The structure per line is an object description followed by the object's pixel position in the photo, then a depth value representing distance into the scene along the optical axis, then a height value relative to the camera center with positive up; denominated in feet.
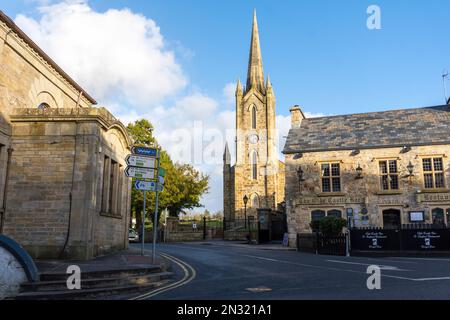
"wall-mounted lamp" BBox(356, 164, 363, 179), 84.12 +10.28
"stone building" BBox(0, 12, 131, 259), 43.86 +5.72
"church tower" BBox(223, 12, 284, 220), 188.14 +30.30
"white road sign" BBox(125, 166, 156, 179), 41.14 +5.15
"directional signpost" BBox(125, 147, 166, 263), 41.19 +5.62
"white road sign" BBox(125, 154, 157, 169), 41.32 +6.40
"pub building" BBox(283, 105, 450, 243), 80.84 +10.57
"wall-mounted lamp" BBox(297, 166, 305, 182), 87.89 +10.55
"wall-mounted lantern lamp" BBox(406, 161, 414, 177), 80.38 +10.77
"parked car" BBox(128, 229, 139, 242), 115.03 -4.41
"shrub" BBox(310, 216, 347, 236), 67.62 -0.70
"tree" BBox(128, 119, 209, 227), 133.00 +12.58
